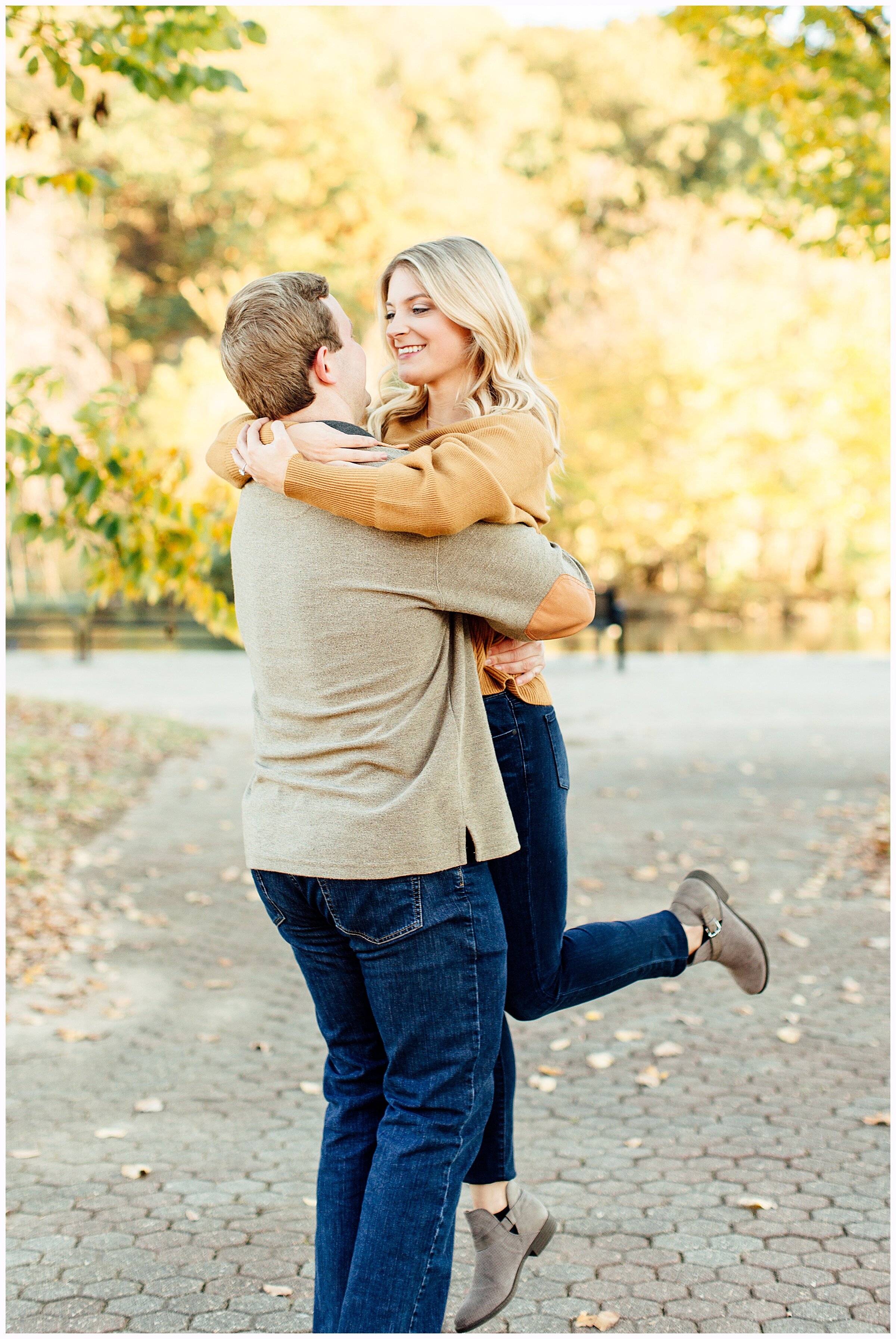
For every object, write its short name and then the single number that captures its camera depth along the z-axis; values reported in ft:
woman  6.48
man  6.55
